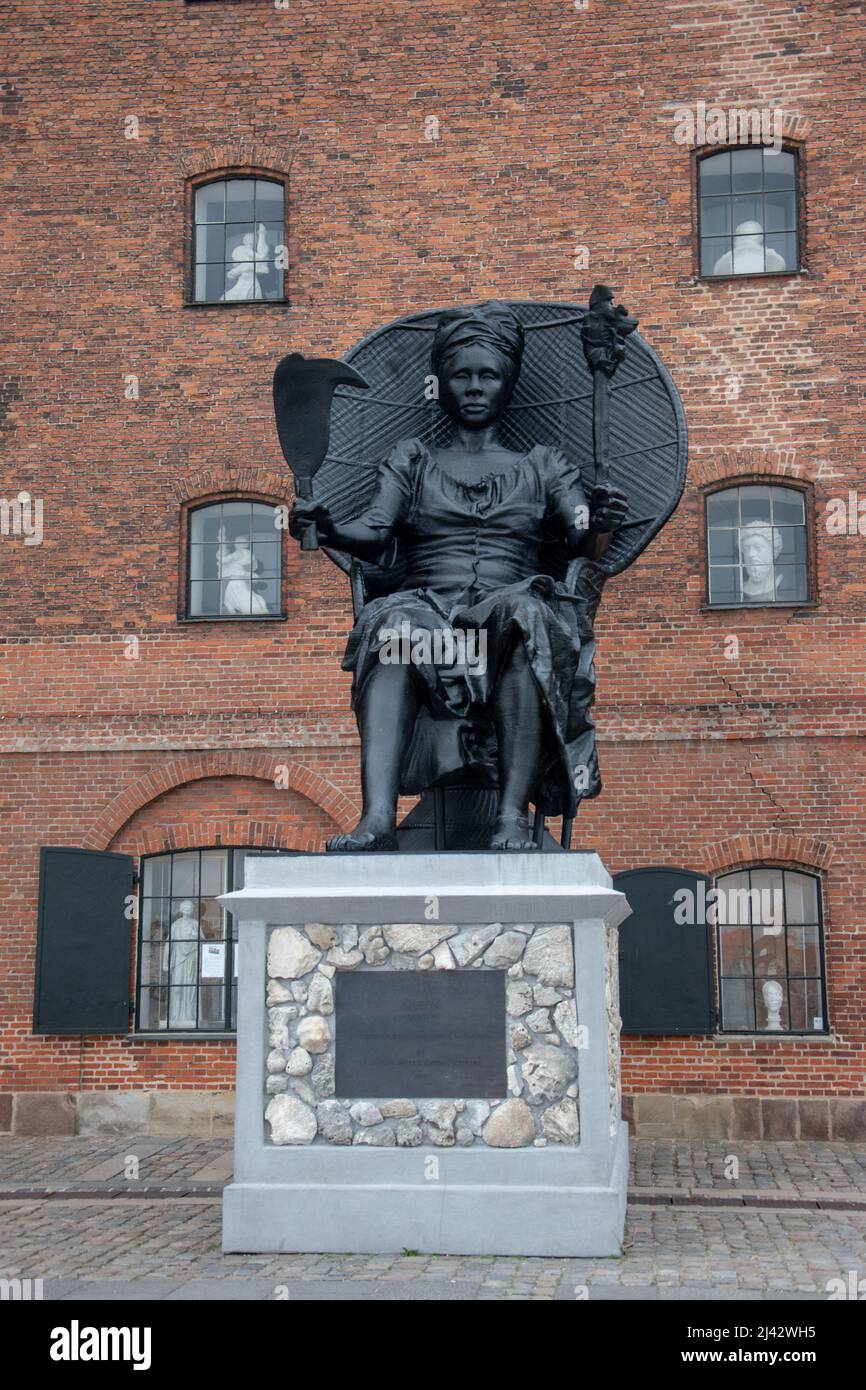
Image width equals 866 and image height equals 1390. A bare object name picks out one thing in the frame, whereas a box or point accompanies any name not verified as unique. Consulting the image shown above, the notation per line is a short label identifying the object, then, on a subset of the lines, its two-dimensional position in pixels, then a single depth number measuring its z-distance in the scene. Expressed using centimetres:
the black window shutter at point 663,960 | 1251
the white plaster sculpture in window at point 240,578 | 1368
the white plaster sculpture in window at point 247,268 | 1405
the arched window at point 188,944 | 1318
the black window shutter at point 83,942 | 1298
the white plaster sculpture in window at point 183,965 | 1320
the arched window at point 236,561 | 1370
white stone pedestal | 575
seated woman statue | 632
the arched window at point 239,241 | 1406
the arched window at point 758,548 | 1319
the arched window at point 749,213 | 1355
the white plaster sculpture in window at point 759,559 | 1320
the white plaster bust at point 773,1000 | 1264
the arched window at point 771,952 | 1264
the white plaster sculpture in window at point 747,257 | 1355
